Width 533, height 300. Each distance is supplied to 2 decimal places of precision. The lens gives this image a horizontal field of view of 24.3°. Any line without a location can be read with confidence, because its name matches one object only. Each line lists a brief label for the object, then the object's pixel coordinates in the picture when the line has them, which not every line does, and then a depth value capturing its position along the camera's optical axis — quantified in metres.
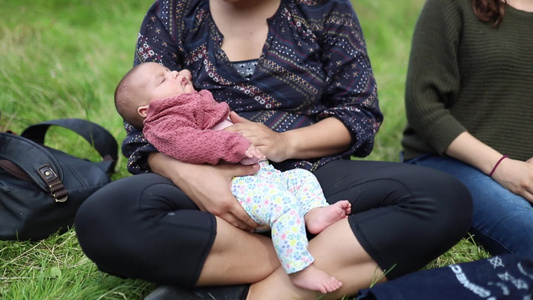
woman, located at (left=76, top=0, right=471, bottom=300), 1.75
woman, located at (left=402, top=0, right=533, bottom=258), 2.08
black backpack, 1.99
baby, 1.75
